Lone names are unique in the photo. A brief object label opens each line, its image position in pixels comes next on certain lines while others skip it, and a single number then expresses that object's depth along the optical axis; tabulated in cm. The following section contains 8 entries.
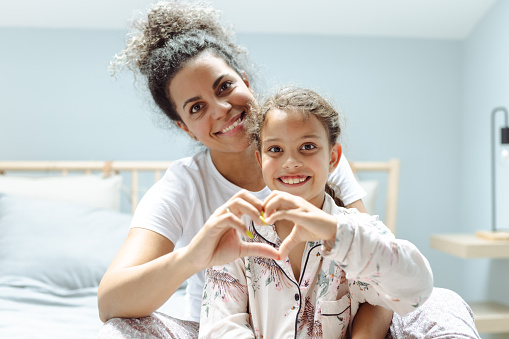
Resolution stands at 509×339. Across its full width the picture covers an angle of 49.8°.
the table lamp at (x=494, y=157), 247
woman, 115
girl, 113
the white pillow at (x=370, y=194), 248
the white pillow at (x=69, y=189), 240
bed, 176
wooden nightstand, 233
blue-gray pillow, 207
